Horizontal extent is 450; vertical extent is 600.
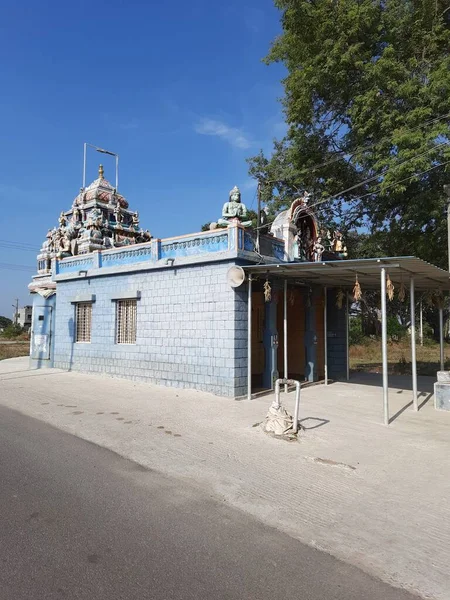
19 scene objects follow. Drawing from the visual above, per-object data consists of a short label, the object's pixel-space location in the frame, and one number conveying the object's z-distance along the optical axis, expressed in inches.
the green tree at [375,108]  501.4
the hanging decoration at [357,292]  346.4
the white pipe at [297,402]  263.7
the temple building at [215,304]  395.9
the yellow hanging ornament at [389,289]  313.9
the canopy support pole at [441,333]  414.0
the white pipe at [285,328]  430.7
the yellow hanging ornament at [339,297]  485.1
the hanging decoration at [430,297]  447.0
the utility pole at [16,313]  3175.2
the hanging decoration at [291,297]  455.7
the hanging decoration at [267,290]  398.6
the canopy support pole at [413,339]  341.7
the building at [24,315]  2962.6
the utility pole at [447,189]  446.4
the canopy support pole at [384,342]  291.6
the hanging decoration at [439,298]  423.7
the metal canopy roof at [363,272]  301.3
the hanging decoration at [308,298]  498.9
